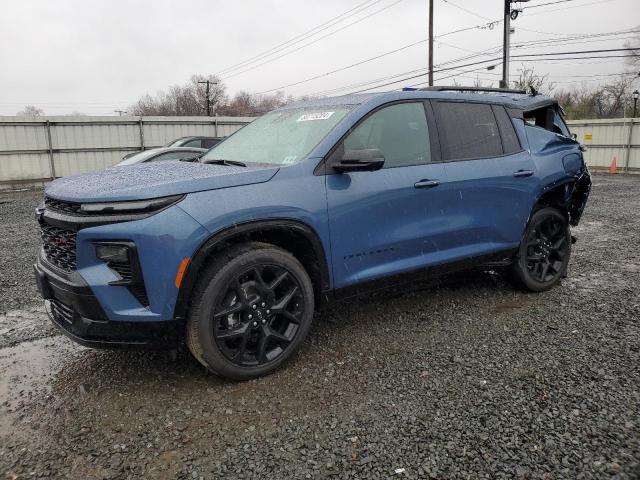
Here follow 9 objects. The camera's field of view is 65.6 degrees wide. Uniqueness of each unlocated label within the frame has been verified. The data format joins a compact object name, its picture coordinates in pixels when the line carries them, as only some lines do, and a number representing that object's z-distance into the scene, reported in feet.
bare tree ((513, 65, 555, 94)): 118.23
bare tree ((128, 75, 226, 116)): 229.25
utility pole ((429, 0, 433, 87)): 80.43
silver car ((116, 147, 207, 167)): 33.45
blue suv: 8.80
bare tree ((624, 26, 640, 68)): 92.12
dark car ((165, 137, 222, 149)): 42.14
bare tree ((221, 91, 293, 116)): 234.79
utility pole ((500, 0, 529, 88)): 67.46
